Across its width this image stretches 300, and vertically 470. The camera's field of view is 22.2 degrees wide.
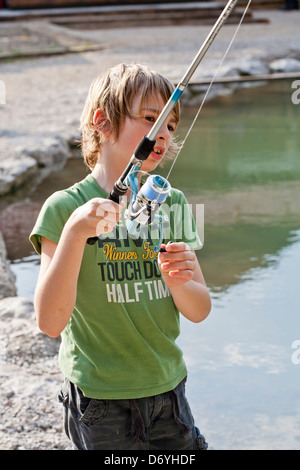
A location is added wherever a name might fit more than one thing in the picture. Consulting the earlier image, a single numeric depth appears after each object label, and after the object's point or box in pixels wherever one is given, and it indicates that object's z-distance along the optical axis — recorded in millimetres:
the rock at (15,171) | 5535
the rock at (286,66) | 10180
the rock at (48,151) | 6266
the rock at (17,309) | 2885
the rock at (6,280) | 3388
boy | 1464
